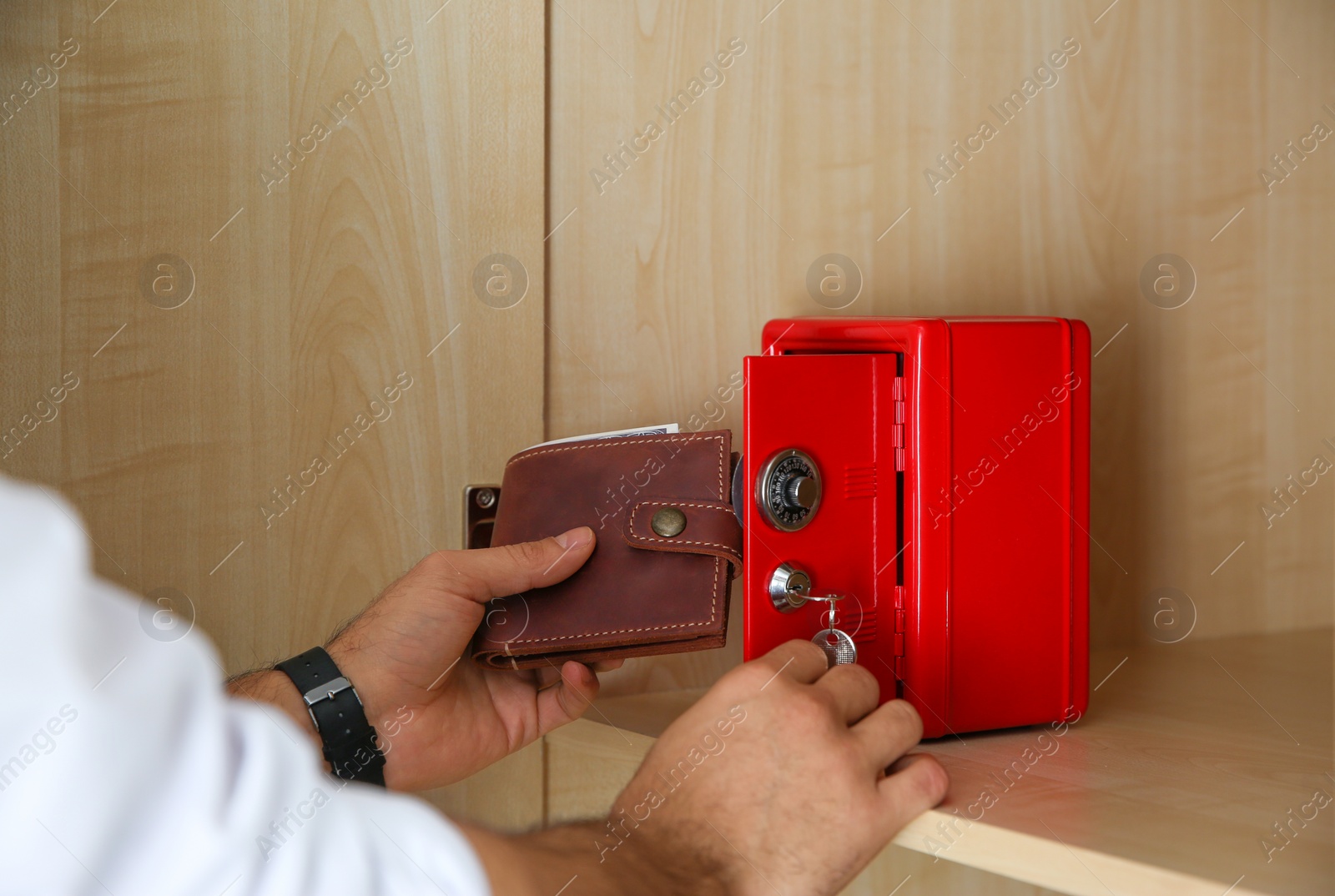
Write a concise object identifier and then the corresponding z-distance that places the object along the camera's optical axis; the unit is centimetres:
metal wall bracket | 116
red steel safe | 90
